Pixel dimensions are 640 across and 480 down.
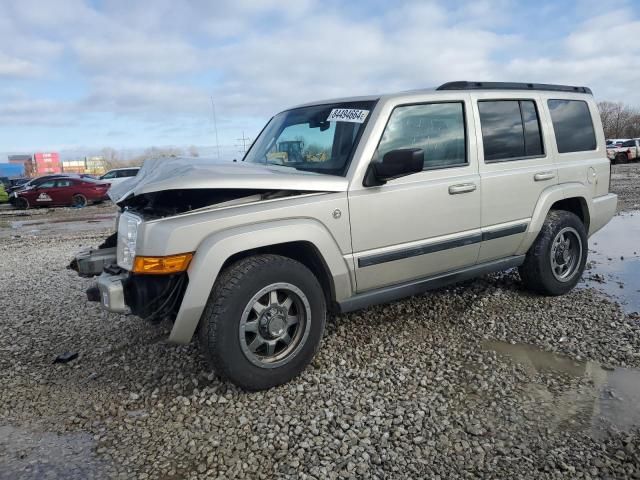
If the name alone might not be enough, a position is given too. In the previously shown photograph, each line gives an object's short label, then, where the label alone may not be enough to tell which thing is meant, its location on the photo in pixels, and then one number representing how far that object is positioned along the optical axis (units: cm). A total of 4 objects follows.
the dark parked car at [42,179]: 2086
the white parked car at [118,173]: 2367
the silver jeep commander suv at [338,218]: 312
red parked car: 2061
